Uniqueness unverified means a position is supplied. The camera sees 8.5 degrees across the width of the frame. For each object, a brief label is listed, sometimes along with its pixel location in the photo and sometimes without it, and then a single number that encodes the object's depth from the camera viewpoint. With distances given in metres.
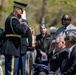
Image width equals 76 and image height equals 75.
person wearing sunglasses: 10.64
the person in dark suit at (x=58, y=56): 8.94
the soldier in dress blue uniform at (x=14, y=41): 10.14
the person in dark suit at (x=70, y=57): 7.86
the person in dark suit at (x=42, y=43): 11.44
